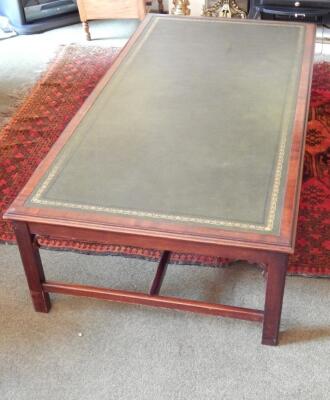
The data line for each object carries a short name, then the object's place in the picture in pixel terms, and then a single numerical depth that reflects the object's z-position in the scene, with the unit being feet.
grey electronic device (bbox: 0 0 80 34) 10.78
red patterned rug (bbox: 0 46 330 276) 6.11
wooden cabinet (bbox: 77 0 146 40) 10.15
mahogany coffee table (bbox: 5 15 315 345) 4.60
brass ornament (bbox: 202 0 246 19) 10.28
